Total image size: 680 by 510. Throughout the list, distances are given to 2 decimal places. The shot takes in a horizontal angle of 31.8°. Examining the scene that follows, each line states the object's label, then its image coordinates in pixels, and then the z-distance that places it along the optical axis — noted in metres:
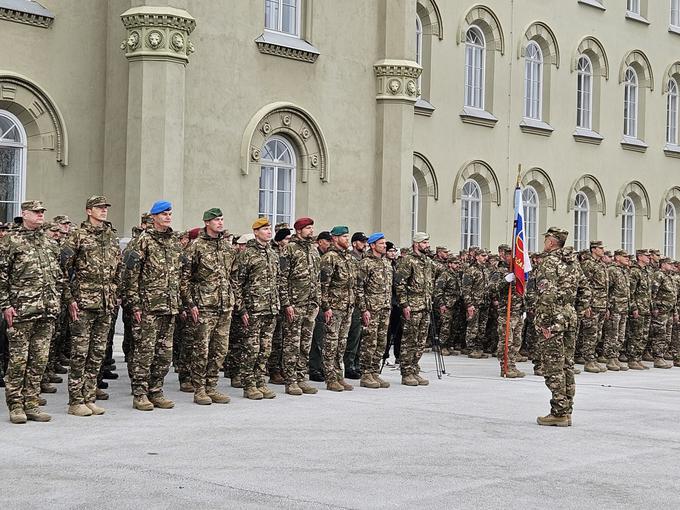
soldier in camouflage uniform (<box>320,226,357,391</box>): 14.56
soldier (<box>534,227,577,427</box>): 12.04
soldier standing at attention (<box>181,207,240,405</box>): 12.87
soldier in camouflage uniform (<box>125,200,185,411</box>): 12.19
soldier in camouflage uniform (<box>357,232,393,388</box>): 15.07
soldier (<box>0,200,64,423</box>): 11.03
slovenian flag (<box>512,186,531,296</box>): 17.98
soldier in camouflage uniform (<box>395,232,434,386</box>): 15.54
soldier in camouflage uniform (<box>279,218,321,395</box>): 13.92
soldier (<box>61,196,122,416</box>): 11.69
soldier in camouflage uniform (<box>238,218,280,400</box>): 13.40
